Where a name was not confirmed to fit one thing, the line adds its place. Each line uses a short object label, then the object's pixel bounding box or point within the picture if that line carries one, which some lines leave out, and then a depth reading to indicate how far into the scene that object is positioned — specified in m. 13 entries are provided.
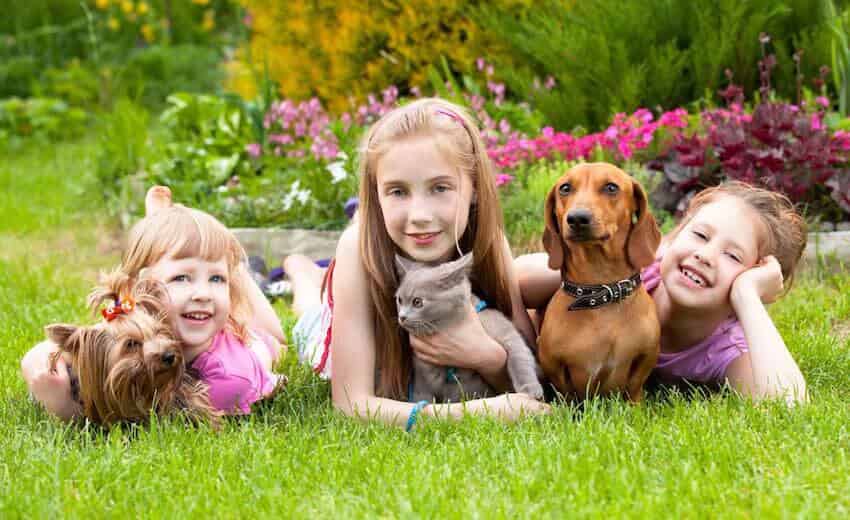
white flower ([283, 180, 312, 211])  6.67
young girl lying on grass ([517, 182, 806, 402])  3.80
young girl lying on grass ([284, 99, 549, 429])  3.60
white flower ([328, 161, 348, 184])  6.41
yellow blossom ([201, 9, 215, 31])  14.92
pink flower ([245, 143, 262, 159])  7.52
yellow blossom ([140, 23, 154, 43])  13.22
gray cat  3.48
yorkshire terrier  3.45
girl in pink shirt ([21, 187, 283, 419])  3.68
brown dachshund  3.49
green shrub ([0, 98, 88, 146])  11.23
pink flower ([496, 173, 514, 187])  6.14
